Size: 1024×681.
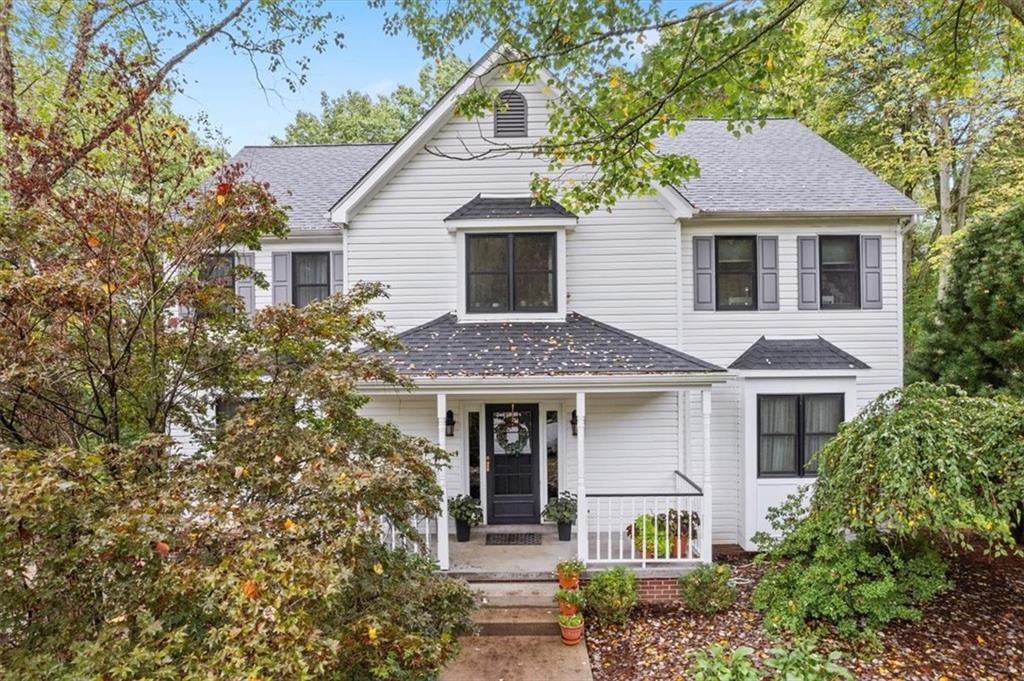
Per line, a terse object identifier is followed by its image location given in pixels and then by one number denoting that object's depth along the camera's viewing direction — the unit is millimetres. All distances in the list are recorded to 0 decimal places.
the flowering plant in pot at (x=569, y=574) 6680
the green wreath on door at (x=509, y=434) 9234
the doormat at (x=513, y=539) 8406
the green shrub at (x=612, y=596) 6629
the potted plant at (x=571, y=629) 6211
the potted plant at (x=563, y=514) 8375
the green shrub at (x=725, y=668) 4227
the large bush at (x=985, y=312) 7816
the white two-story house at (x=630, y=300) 8805
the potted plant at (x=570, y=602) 6340
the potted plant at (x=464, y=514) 8469
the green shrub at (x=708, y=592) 6789
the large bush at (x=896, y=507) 5496
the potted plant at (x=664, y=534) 7301
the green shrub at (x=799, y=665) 4332
